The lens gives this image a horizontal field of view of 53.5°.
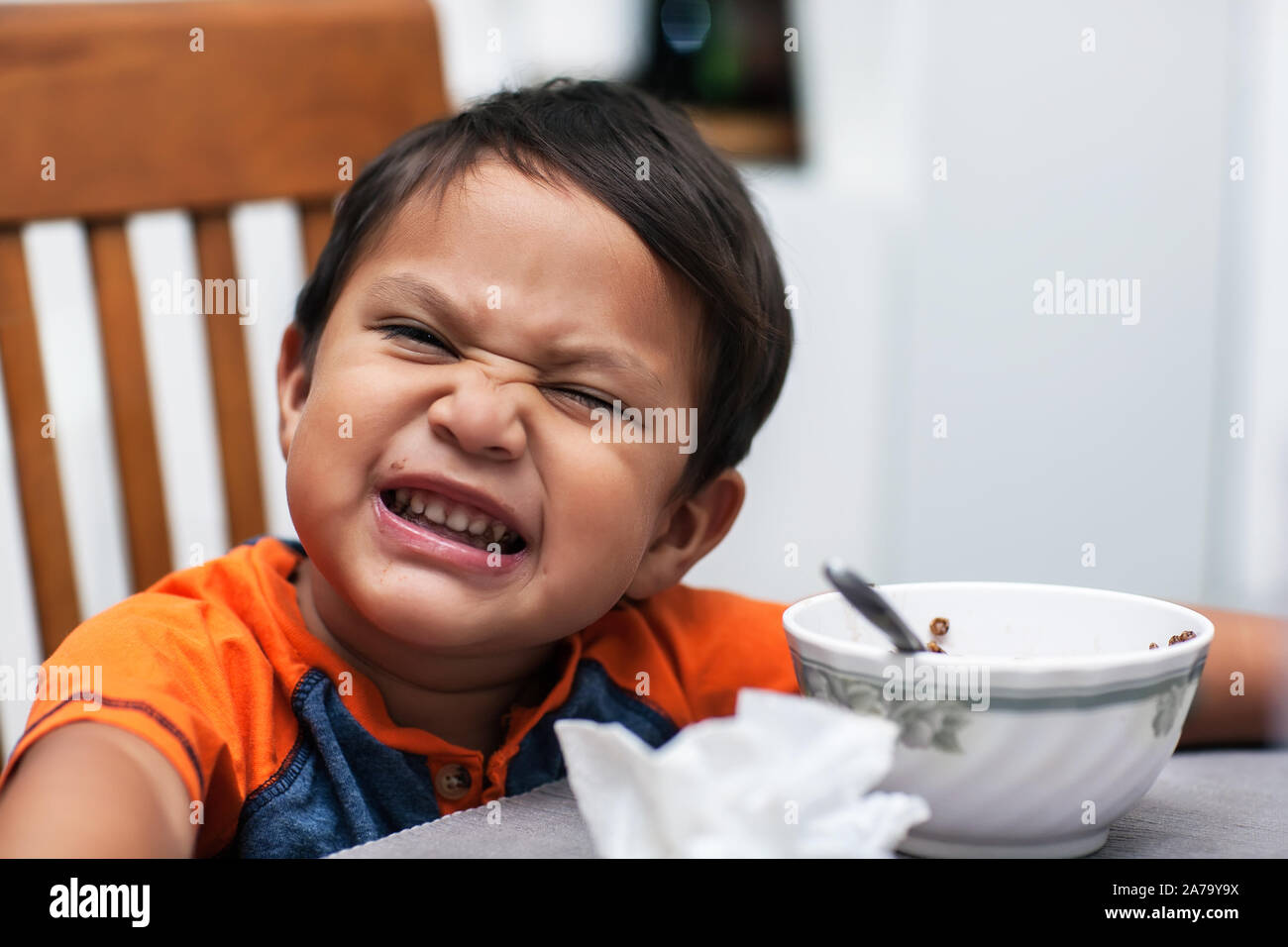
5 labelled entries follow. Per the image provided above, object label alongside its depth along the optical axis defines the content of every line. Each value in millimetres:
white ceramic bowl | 500
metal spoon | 530
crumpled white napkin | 417
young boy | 718
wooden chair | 1007
